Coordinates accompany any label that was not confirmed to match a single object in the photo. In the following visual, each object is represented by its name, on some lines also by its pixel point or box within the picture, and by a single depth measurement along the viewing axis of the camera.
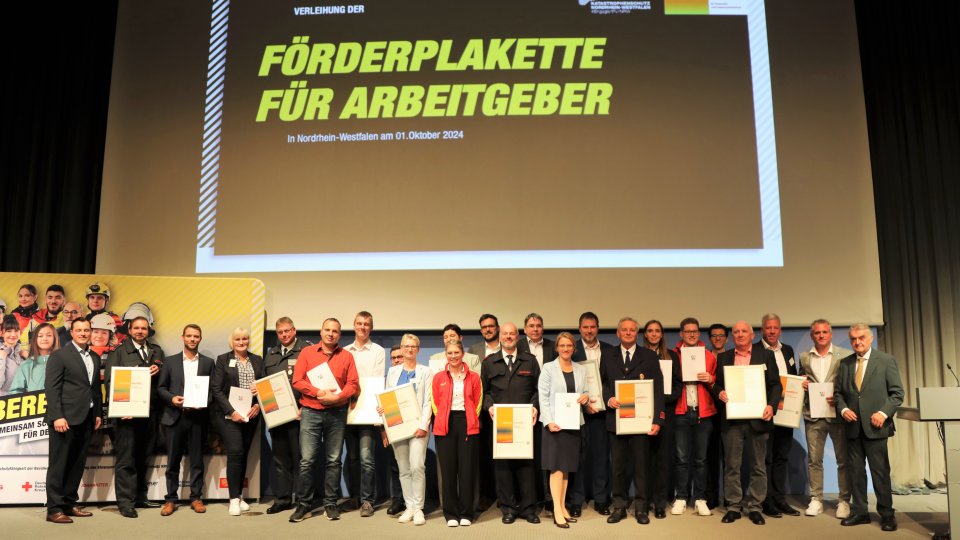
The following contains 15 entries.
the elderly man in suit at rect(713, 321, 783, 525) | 5.09
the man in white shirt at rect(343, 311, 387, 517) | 5.34
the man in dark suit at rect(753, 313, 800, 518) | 5.23
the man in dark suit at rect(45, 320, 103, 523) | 4.96
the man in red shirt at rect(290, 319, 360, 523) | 5.15
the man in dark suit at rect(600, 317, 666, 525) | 5.00
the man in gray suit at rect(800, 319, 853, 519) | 5.25
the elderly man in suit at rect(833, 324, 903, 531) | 4.79
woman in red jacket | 4.96
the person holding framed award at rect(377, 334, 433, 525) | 5.06
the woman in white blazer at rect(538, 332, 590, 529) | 4.86
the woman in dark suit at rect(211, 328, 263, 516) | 5.31
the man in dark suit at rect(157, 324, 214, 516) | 5.34
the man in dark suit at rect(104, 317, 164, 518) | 5.21
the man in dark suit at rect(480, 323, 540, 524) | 4.98
